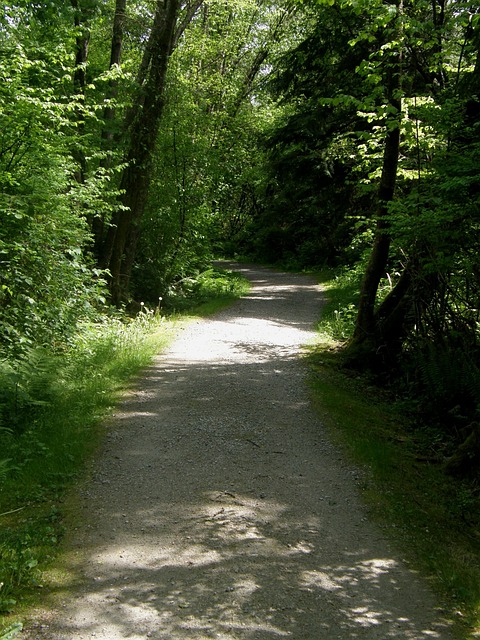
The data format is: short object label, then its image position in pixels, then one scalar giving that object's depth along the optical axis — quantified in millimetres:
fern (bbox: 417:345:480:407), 8398
